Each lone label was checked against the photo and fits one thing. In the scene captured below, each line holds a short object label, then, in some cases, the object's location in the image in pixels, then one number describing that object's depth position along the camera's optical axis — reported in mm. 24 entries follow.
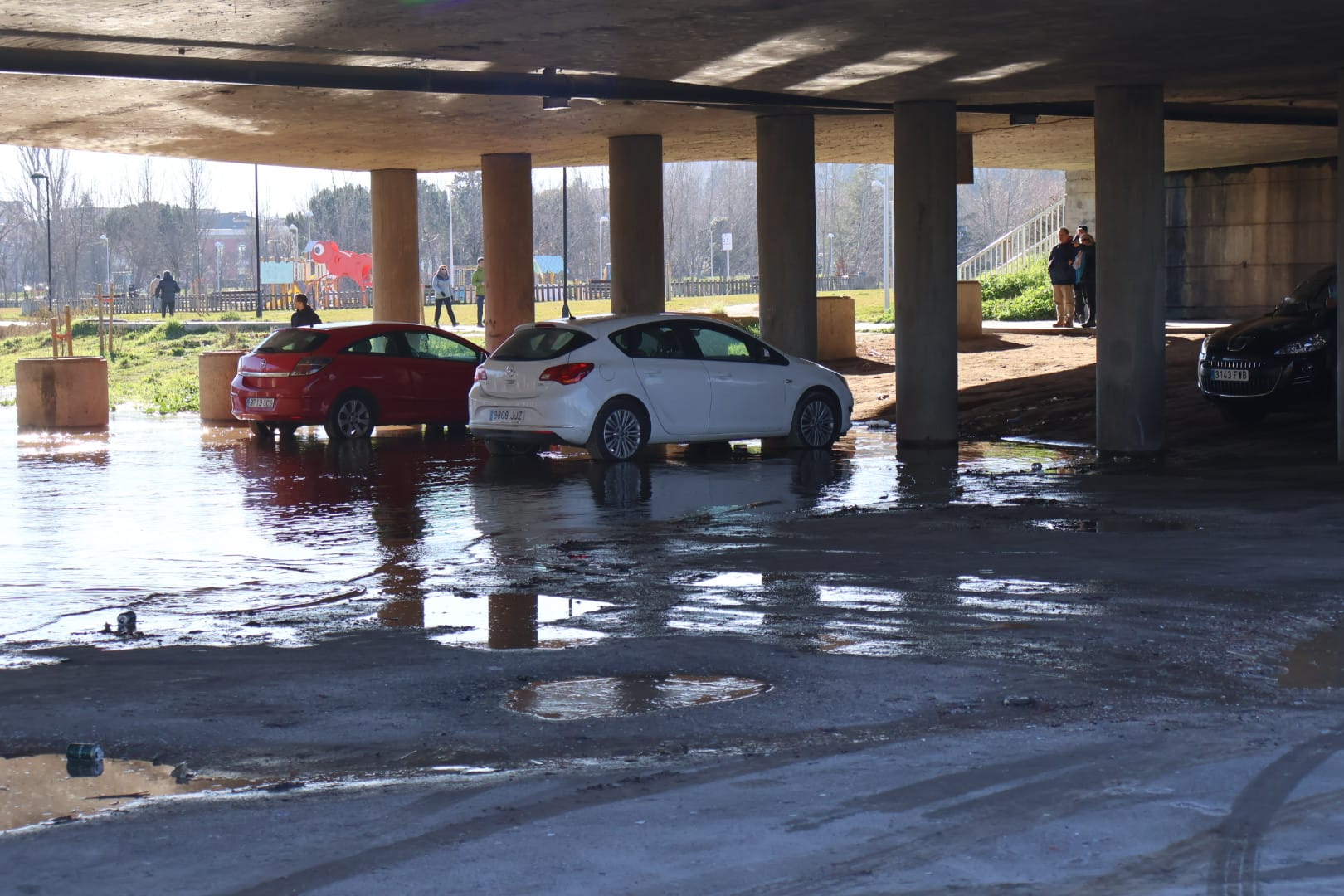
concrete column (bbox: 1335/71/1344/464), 15703
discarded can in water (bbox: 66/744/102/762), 6016
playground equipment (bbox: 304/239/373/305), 61562
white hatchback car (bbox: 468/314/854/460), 16672
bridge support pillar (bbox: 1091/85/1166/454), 17484
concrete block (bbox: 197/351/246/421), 24266
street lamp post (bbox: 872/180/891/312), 55231
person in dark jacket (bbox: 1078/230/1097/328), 31766
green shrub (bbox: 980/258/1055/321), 39625
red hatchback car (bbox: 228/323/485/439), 20250
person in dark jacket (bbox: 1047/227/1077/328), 32688
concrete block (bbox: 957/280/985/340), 33312
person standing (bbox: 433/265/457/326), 45188
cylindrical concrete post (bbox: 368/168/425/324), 29375
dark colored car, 18500
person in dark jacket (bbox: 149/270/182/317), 50891
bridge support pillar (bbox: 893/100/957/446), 18703
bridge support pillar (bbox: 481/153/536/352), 27875
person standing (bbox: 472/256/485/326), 36906
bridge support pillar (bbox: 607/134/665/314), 24578
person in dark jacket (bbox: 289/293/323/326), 25016
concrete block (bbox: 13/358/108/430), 23625
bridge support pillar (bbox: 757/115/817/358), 20781
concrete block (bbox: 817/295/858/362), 29844
